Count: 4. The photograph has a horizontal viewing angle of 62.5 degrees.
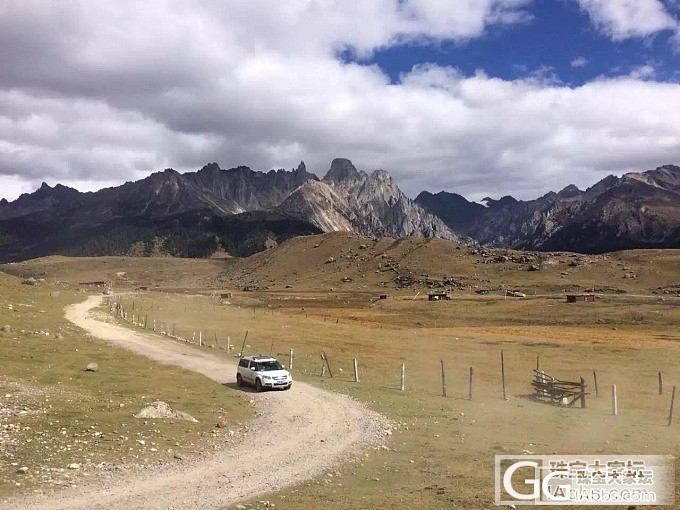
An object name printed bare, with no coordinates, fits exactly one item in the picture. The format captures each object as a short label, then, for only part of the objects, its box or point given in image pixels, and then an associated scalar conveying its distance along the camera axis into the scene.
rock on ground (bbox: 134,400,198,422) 25.44
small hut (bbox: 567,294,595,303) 109.72
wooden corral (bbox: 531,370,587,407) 37.31
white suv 36.22
